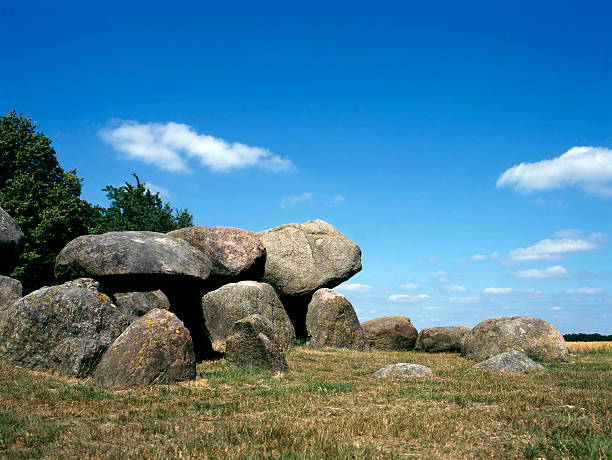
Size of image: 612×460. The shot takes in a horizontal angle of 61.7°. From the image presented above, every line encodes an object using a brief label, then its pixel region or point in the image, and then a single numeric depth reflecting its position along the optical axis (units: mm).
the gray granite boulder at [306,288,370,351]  22641
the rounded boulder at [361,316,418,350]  27281
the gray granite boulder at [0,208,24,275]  19656
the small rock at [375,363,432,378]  13695
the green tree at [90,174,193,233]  43031
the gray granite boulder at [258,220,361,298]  26281
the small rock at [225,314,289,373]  13562
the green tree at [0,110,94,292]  29812
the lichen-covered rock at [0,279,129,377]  12984
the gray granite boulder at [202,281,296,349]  20156
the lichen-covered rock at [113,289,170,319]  15484
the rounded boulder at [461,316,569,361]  19531
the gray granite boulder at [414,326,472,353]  26438
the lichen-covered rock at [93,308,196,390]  10931
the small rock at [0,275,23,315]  17578
